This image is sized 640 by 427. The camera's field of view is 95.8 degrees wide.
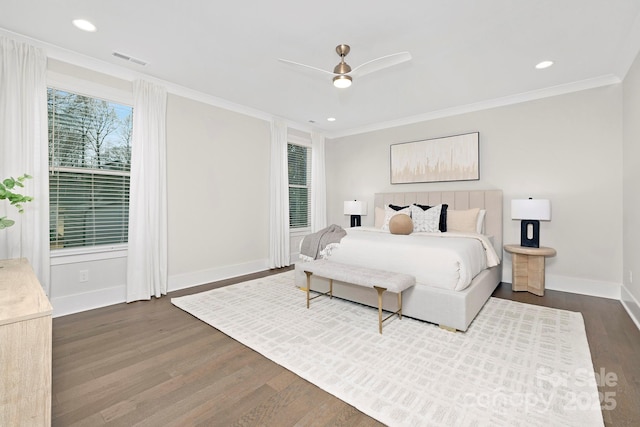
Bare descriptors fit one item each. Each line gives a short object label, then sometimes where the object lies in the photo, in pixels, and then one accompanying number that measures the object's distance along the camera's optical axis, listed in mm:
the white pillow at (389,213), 4414
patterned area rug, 1610
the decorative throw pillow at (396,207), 4802
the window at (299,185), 5656
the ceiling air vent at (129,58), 3014
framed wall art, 4473
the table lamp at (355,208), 5457
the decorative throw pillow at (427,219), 4117
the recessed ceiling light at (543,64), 3117
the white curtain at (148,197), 3408
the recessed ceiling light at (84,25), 2484
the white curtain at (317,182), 5883
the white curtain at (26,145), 2625
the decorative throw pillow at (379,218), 4949
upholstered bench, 2543
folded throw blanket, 3650
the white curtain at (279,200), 5047
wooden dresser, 1127
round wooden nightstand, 3590
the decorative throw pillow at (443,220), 4234
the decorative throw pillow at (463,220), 4121
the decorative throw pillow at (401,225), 3777
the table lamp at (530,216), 3588
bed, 2578
